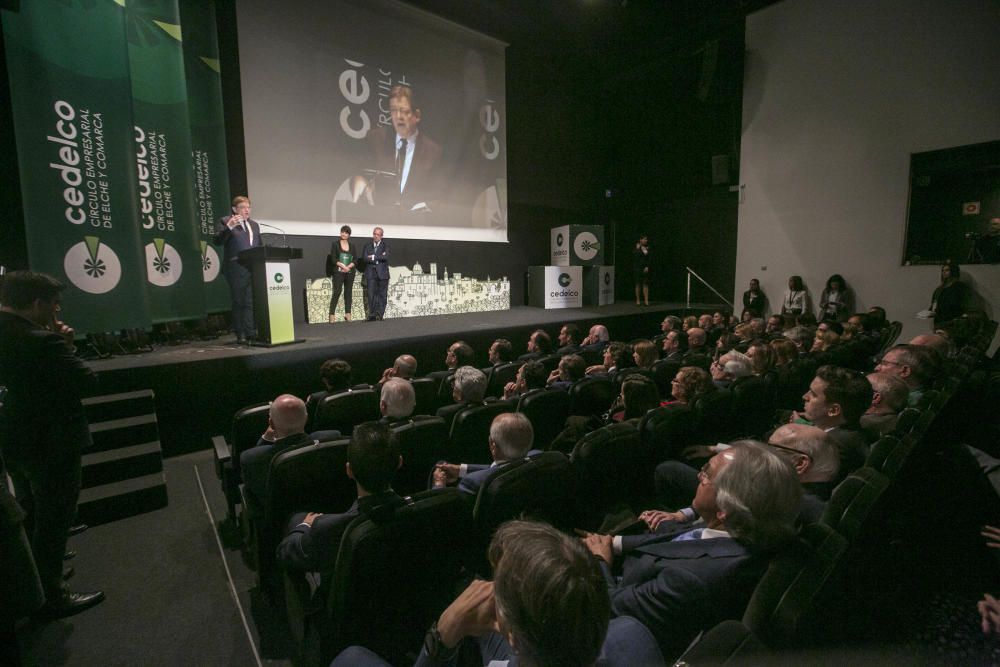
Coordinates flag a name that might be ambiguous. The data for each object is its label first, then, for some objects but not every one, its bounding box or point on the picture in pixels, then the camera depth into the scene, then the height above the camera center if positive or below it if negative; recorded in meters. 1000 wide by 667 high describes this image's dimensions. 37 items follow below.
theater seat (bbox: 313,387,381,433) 2.57 -0.64
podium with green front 4.01 +0.06
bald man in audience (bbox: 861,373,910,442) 2.16 -0.58
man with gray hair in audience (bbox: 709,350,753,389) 2.95 -0.52
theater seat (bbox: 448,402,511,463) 2.20 -0.65
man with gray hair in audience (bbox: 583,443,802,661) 0.98 -0.60
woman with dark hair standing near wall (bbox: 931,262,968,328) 6.13 -0.21
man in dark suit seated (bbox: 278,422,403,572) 1.25 -0.51
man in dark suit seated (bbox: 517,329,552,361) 4.05 -0.46
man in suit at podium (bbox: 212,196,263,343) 4.32 +0.38
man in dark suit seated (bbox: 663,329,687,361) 4.61 -0.55
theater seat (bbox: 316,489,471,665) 1.07 -0.69
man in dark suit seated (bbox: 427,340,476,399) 3.36 -0.49
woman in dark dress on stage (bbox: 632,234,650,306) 9.24 +0.48
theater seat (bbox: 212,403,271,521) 2.26 -0.74
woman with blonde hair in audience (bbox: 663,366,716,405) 2.49 -0.52
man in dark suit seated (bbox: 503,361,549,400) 2.97 -0.55
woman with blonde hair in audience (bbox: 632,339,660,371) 3.45 -0.49
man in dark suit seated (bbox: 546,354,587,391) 3.04 -0.51
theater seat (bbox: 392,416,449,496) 1.94 -0.66
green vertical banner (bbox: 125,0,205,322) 4.42 +1.41
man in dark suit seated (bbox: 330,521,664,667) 0.60 -0.42
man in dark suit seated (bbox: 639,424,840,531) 1.44 -0.58
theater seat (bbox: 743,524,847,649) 0.84 -0.58
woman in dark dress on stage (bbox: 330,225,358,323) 6.17 +0.43
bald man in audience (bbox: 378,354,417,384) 3.12 -0.48
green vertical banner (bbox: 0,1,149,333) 3.43 +1.17
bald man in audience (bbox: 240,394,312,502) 1.86 -0.56
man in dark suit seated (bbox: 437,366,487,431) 2.45 -0.51
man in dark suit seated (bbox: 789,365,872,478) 1.85 -0.51
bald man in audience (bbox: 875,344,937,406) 2.55 -0.48
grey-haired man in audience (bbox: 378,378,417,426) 2.20 -0.50
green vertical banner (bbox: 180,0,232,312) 5.10 +1.88
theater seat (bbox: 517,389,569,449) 2.39 -0.64
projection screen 5.85 +2.54
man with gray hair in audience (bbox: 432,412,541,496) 1.67 -0.53
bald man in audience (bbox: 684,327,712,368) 3.71 -0.55
